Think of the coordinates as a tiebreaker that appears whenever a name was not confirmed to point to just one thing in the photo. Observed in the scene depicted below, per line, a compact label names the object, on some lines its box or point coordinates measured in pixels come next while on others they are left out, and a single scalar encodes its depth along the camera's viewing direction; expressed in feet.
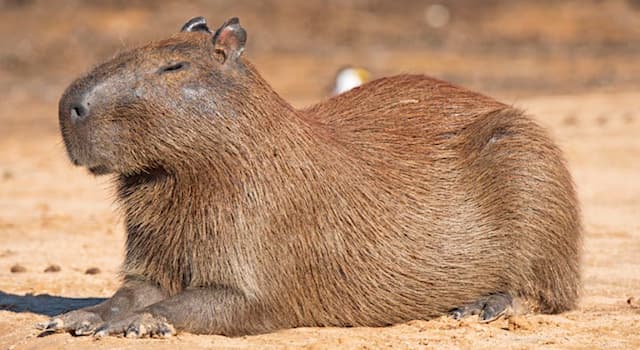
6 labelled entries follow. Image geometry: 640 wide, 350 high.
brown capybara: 35.81
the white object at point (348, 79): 88.79
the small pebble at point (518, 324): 38.27
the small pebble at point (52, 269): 50.21
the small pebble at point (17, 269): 50.29
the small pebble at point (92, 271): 49.93
